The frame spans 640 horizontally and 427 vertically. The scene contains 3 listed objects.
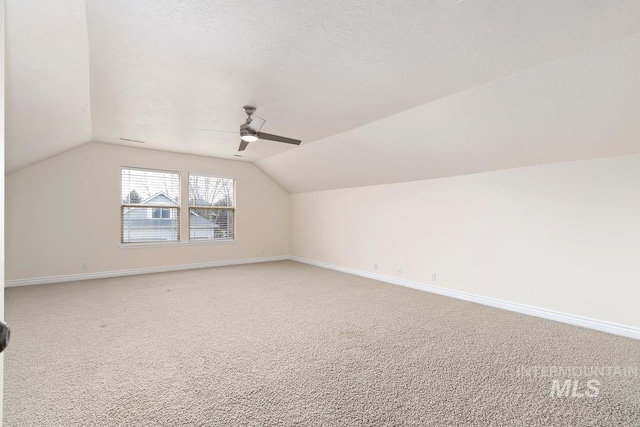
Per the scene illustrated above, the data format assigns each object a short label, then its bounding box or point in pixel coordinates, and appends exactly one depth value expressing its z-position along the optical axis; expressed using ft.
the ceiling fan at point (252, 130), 11.28
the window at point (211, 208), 21.63
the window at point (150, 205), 19.10
